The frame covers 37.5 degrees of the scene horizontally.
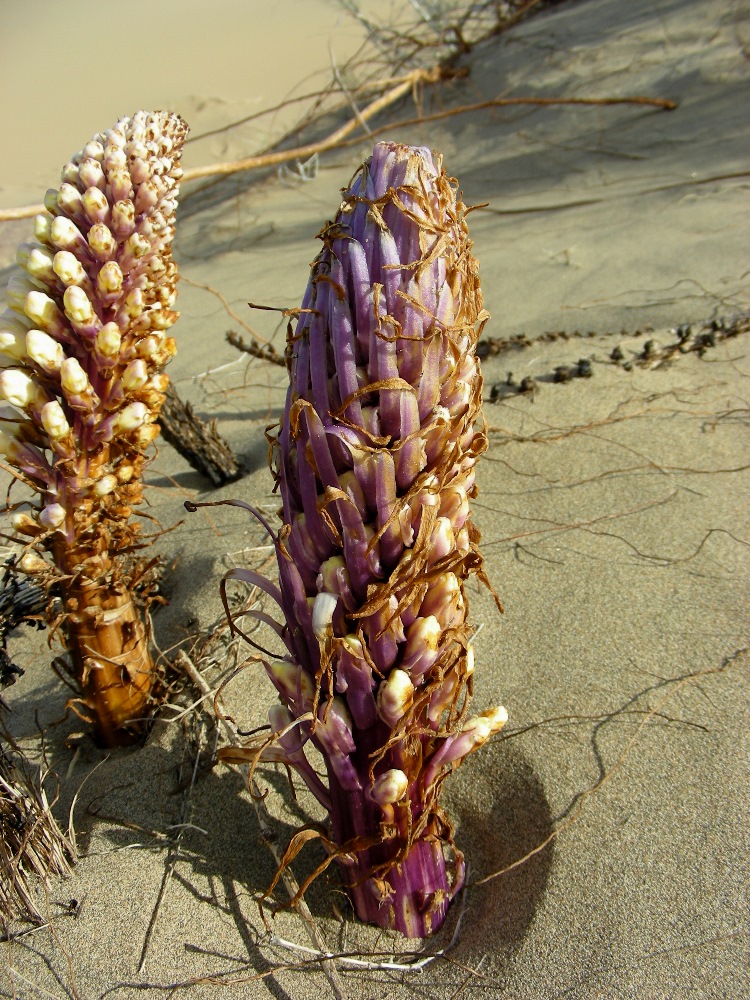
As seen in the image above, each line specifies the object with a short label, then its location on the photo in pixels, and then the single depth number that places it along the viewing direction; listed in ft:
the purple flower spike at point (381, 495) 1.02
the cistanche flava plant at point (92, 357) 1.25
